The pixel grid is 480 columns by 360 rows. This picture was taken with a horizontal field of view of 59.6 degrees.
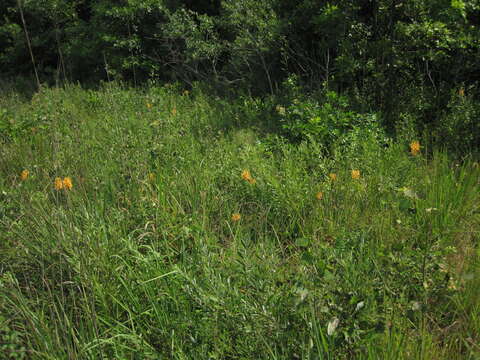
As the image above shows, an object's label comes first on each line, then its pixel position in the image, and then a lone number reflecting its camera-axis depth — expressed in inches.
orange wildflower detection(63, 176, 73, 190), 90.7
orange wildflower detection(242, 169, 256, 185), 108.7
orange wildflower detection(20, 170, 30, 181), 110.5
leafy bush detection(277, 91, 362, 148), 150.2
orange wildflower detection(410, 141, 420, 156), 115.9
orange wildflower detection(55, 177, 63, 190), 89.8
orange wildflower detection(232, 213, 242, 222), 93.0
